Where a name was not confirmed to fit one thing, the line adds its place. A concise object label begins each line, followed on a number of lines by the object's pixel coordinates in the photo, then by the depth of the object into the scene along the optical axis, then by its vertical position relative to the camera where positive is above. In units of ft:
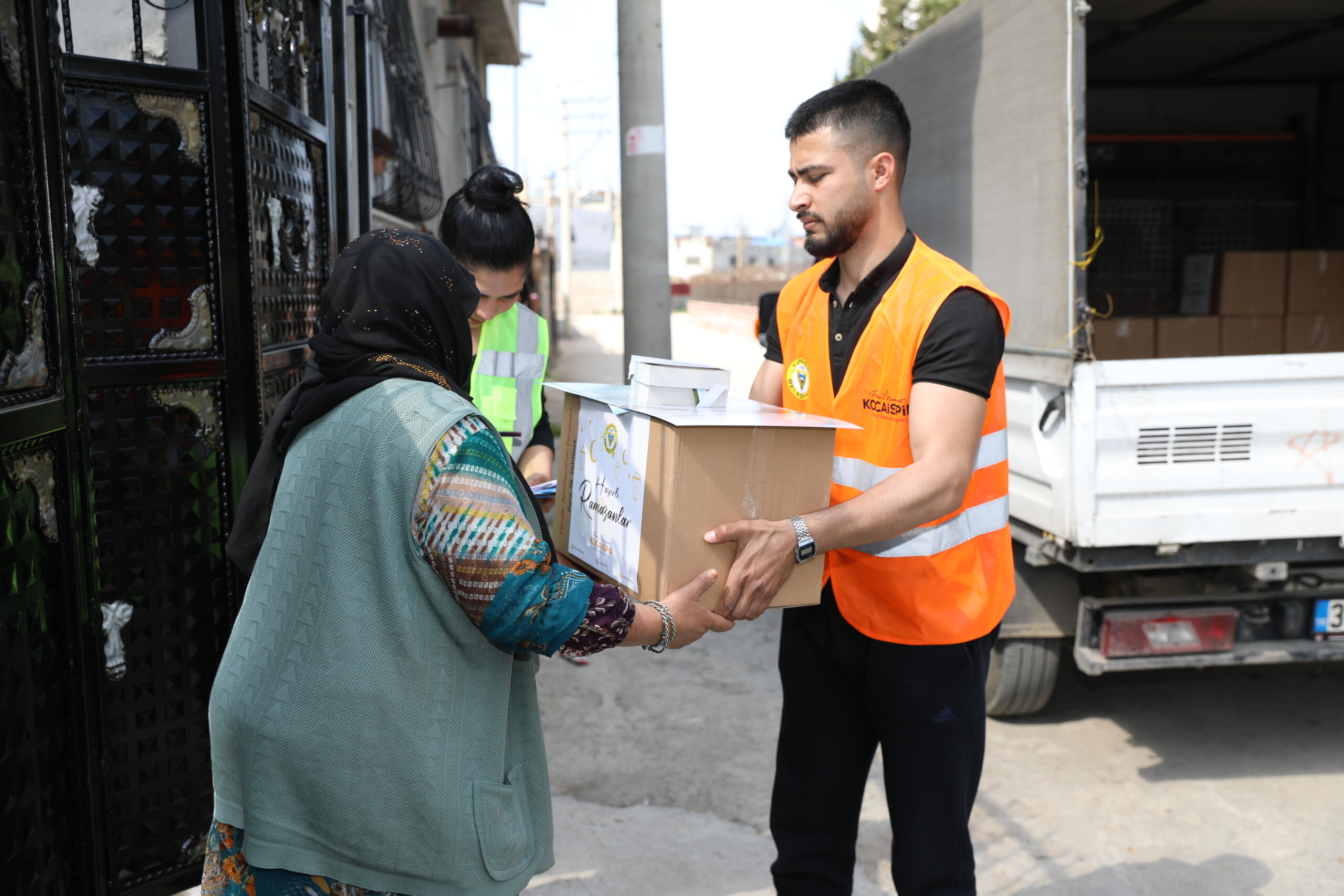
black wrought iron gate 6.63 -0.56
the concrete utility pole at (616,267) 193.06 +8.83
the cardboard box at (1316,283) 17.66 +0.32
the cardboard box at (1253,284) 17.83 +0.31
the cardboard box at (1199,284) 19.21 +0.35
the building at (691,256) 271.69 +14.26
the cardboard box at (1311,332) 17.47 -0.47
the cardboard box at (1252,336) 17.19 -0.50
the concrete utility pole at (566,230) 126.93 +10.14
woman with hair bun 9.33 -0.03
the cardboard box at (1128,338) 16.79 -0.48
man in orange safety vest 7.20 -1.43
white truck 11.57 -1.47
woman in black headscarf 5.15 -1.46
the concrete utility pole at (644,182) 16.57 +1.98
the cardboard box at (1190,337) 16.89 -0.50
